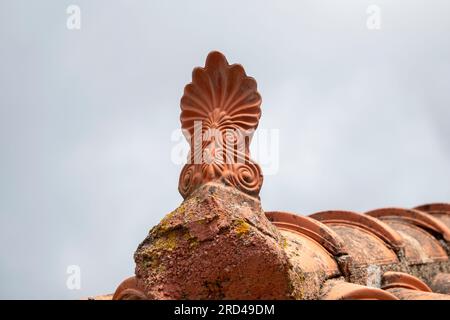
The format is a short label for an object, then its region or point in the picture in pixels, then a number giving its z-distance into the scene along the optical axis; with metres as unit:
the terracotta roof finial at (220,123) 3.45
